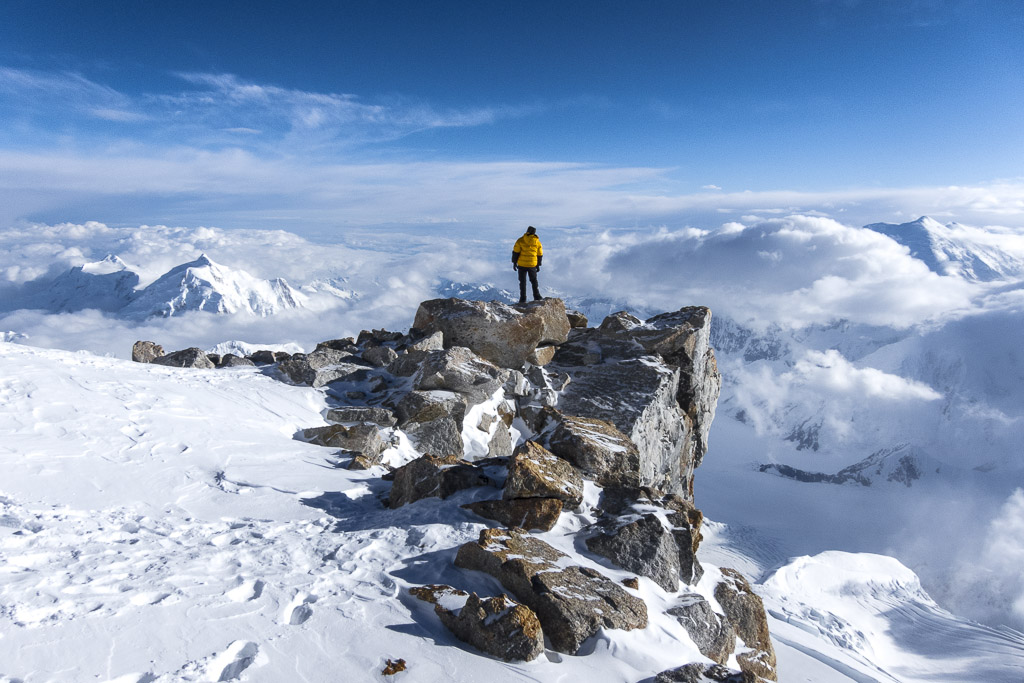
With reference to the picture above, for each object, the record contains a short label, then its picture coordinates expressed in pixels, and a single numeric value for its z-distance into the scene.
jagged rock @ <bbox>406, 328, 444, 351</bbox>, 20.38
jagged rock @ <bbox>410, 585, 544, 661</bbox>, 6.10
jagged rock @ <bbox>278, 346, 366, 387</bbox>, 19.19
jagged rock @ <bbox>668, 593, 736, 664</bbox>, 7.89
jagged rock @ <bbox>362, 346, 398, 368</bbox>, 21.20
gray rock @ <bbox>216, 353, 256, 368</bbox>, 22.08
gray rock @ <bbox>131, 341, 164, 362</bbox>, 22.98
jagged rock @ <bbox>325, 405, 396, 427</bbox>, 16.69
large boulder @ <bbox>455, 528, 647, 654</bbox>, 6.74
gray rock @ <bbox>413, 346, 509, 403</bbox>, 18.27
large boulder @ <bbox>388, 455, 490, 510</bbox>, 10.23
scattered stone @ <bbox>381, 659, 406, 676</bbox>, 5.55
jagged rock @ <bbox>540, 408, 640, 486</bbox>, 11.18
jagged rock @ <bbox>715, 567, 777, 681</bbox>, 8.42
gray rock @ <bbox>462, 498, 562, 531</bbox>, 9.00
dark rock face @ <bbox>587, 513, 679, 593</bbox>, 8.48
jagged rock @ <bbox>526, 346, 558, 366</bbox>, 21.86
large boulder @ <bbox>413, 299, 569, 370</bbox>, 21.66
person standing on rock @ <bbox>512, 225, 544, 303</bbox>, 23.80
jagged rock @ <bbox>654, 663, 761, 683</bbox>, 6.10
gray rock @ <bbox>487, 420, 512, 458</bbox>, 17.81
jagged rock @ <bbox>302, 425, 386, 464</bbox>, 14.98
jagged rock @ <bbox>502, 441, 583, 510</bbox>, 9.30
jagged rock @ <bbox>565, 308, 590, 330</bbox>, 26.95
